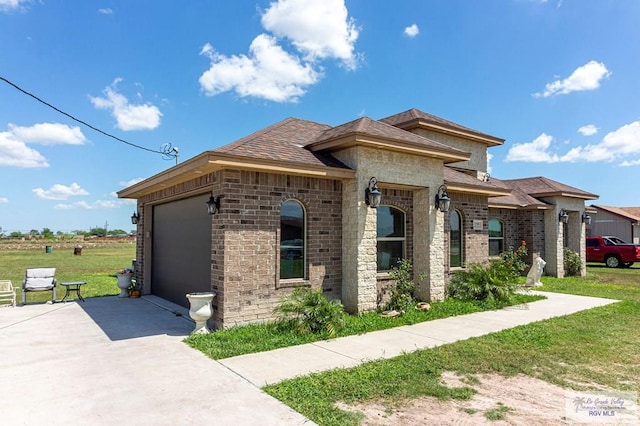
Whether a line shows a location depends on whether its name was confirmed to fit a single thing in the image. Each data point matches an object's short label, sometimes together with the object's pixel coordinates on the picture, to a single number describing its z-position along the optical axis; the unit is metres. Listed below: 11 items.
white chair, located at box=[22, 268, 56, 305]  9.94
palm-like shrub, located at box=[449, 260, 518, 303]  10.12
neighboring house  31.52
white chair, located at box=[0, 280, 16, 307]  9.73
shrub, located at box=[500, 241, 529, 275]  11.31
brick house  7.21
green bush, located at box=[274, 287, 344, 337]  6.97
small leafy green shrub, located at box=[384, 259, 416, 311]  8.65
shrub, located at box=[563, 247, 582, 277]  17.33
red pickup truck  22.27
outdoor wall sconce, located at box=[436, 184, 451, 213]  9.52
